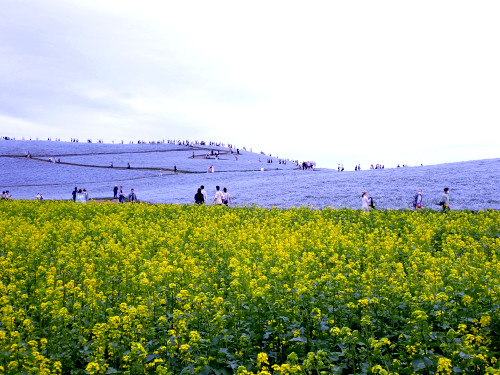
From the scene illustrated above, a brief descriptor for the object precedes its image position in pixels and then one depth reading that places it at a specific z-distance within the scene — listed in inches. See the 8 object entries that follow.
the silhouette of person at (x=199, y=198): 1114.7
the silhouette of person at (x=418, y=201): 1041.3
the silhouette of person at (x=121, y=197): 1571.1
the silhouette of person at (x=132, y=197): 1432.6
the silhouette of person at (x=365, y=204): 992.2
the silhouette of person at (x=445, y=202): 908.4
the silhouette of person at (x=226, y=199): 1194.7
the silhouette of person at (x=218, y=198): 1132.5
